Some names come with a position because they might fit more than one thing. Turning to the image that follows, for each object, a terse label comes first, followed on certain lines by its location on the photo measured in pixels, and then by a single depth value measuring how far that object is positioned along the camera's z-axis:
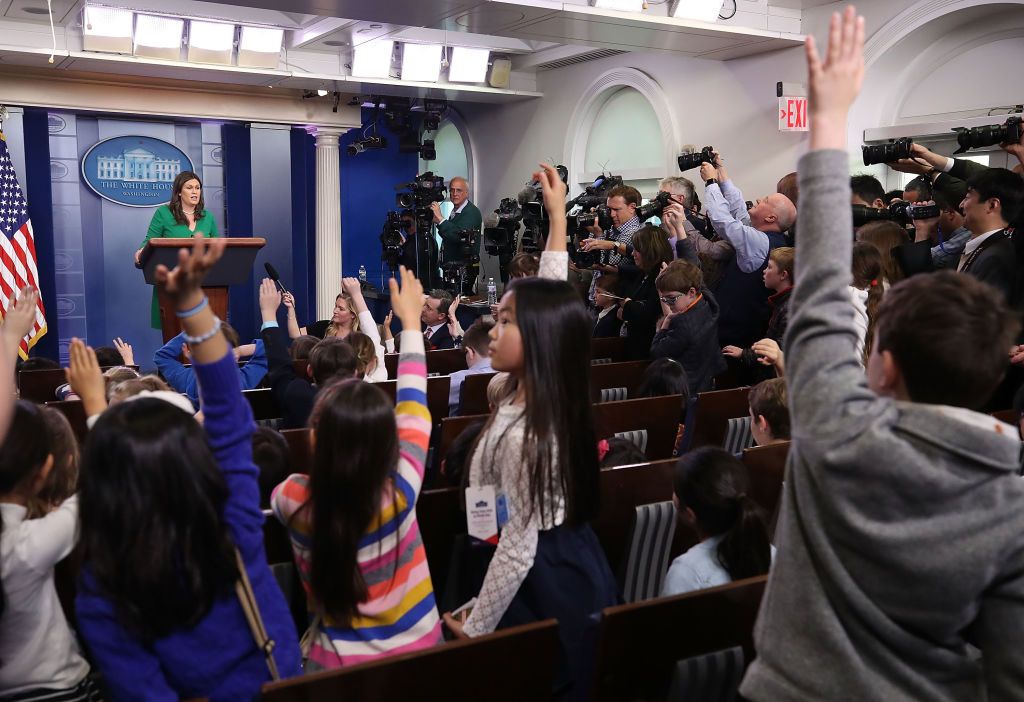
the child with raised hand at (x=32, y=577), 1.44
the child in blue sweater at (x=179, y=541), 1.27
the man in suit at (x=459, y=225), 8.60
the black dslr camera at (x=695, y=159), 4.95
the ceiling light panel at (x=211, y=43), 7.13
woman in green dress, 6.27
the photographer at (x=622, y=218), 5.59
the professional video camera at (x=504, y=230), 8.04
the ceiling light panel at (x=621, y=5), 5.23
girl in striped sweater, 1.58
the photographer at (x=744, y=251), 4.64
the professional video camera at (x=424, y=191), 8.77
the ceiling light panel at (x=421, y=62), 7.78
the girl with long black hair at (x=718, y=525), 1.86
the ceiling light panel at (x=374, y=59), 7.73
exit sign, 6.09
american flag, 6.68
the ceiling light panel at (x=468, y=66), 8.14
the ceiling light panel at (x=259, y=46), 7.33
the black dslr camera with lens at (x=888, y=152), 3.71
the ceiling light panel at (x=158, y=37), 6.95
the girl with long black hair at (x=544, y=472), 1.77
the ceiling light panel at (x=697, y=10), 5.54
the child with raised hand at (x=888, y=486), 0.99
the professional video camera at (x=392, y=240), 9.22
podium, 4.61
